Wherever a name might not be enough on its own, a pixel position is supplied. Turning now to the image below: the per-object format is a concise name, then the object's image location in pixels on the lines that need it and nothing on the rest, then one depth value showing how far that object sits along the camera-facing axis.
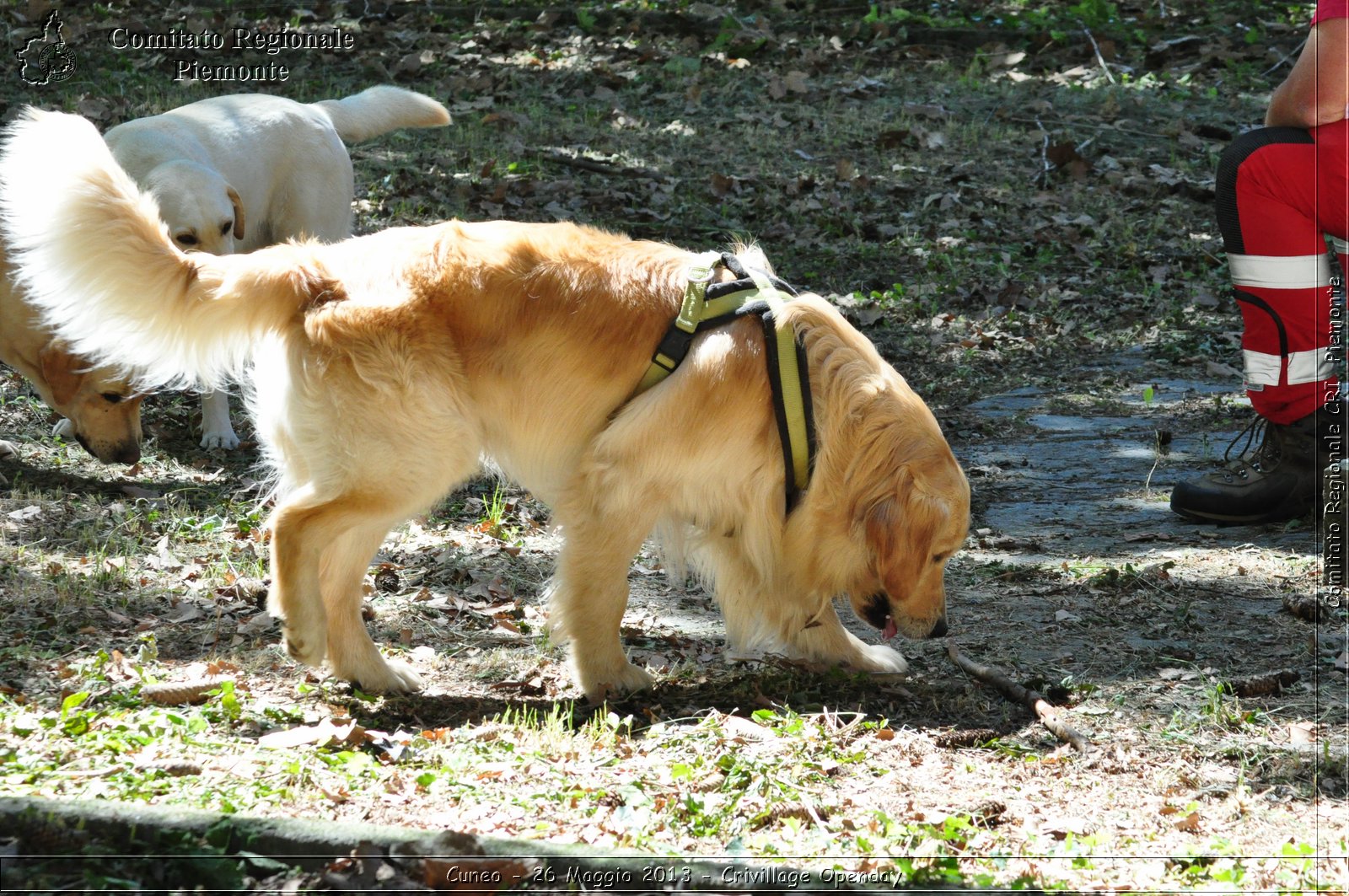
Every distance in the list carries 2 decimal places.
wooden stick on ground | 7.16
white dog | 12.27
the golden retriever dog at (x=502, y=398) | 7.42
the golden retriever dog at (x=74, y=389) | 12.12
